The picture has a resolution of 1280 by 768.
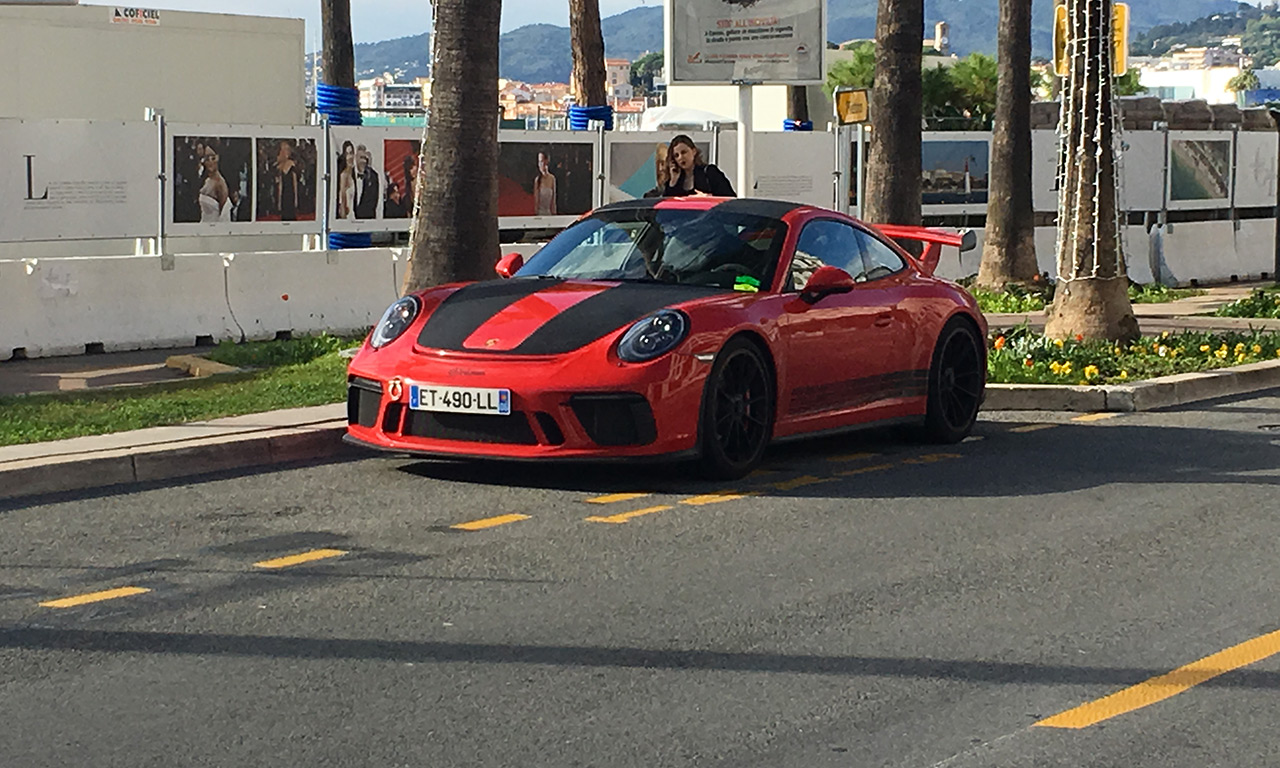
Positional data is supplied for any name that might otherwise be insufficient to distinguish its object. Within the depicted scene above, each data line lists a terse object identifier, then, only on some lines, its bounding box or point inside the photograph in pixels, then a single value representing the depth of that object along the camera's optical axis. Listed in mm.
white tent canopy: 48438
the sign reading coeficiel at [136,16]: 26766
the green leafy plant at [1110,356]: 14047
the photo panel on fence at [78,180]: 17375
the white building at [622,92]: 186000
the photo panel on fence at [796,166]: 25047
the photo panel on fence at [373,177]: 20281
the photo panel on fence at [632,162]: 23250
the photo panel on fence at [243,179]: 18688
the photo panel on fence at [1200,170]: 29844
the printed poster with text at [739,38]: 18344
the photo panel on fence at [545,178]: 22203
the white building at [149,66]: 25922
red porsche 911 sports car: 9492
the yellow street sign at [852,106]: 19984
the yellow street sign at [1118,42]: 16250
